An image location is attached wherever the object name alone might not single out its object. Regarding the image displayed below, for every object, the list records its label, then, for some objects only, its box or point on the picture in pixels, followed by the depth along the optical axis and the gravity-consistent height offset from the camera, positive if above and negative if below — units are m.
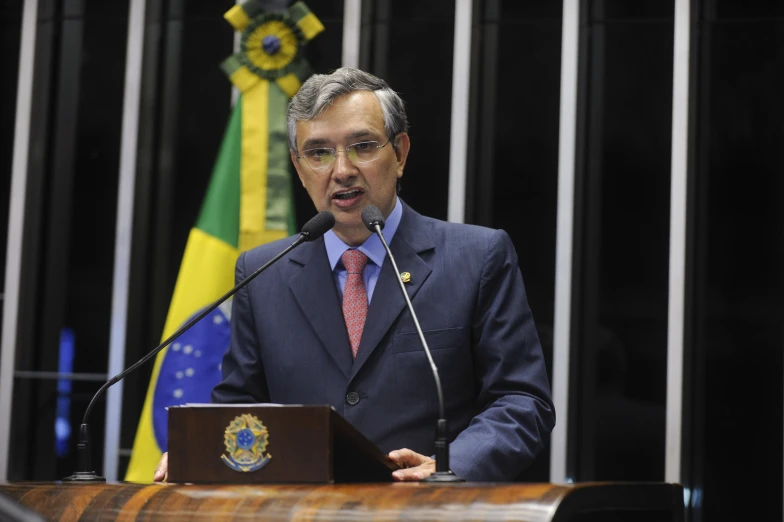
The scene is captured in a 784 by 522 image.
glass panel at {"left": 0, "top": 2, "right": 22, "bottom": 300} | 9.02 +1.13
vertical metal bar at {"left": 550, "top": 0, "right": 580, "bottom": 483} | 8.05 +0.53
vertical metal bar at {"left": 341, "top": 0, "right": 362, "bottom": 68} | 8.56 +1.31
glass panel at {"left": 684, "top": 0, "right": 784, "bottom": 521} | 7.77 +0.43
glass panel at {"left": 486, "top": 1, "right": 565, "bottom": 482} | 8.23 +0.88
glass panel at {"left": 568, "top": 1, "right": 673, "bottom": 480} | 8.00 +0.47
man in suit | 4.45 +0.14
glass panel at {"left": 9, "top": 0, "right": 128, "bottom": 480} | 8.80 +0.62
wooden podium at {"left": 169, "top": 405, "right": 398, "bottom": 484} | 3.29 -0.10
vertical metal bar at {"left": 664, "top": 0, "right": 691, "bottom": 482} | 7.87 +0.53
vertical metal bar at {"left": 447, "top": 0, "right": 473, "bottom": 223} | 8.31 +1.00
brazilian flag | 7.81 +0.62
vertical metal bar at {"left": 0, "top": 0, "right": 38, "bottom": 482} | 8.75 +0.51
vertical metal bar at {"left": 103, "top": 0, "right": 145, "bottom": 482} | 8.66 +0.56
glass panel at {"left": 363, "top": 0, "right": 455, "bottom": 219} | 8.47 +1.15
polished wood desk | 2.87 -0.16
